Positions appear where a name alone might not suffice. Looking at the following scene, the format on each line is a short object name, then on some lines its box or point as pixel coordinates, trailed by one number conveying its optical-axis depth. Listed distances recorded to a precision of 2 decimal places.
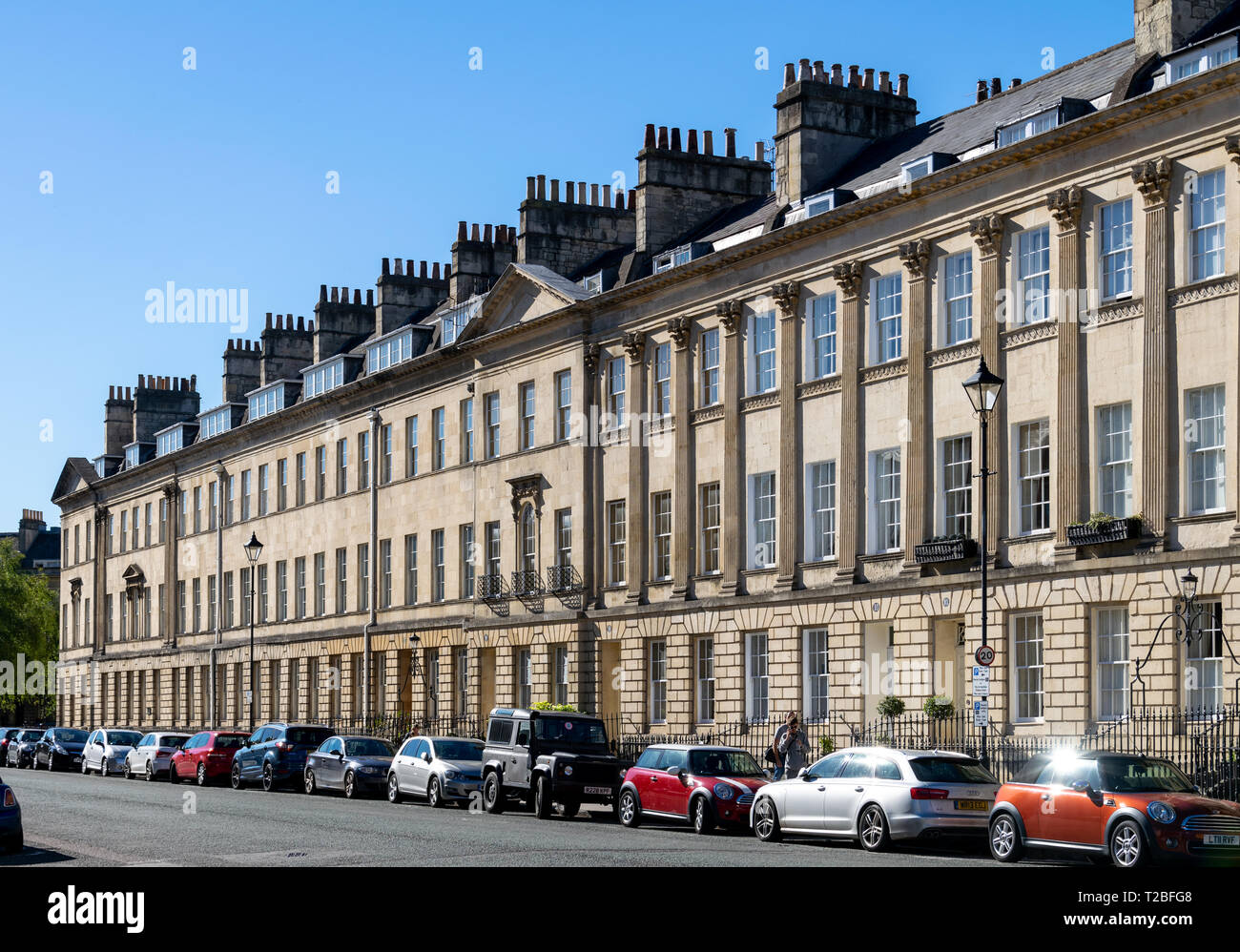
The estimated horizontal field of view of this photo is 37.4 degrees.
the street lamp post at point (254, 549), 58.81
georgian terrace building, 34.31
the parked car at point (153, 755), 54.34
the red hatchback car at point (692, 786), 30.88
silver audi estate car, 25.84
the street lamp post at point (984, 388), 30.38
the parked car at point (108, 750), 57.81
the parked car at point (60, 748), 64.38
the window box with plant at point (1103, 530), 34.03
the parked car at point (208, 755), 49.56
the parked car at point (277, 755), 45.84
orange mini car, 21.98
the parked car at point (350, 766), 42.19
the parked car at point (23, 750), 68.06
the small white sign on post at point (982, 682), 29.20
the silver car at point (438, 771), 38.50
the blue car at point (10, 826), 23.03
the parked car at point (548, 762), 35.12
